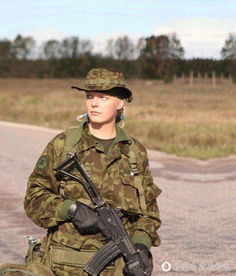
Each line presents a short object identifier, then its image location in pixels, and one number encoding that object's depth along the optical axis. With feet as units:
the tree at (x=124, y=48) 312.71
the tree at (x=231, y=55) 191.40
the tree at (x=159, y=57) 196.70
